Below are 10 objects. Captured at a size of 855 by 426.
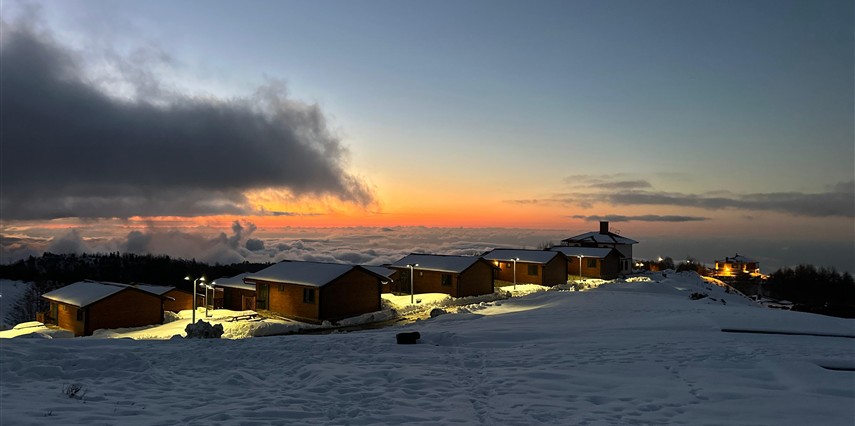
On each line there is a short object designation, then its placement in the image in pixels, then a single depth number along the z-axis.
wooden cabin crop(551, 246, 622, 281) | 71.06
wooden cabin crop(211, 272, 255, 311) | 47.31
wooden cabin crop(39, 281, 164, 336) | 41.12
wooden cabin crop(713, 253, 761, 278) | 118.16
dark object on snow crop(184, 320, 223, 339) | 23.25
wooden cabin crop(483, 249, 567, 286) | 60.97
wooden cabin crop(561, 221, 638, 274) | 80.75
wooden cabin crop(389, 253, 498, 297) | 50.81
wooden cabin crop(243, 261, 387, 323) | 37.03
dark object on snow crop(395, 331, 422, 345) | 18.41
